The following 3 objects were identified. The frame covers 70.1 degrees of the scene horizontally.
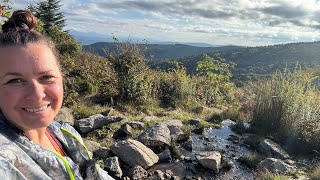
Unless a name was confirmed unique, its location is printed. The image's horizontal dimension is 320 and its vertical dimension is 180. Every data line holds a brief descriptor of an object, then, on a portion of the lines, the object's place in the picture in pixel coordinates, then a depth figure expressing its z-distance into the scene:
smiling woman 0.79
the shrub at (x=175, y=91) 6.05
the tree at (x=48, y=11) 15.22
